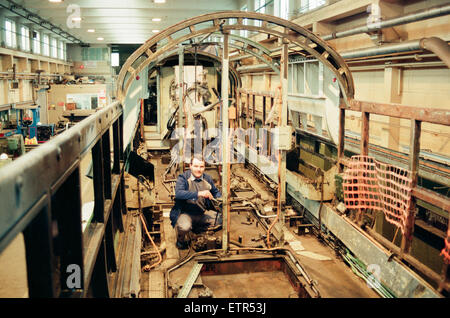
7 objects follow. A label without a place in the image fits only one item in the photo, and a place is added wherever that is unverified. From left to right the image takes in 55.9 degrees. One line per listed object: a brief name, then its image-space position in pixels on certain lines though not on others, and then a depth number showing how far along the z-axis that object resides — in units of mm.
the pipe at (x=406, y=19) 4812
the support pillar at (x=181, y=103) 8062
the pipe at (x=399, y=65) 5639
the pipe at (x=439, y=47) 4387
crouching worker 5629
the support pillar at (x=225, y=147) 5082
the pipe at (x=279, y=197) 5310
